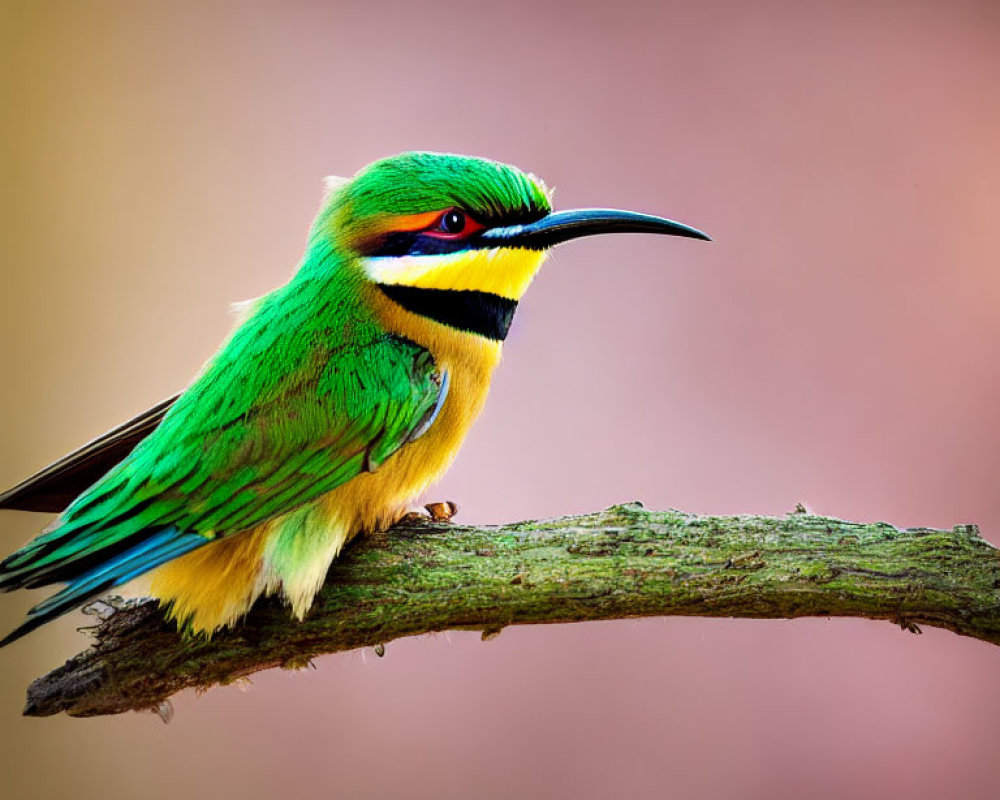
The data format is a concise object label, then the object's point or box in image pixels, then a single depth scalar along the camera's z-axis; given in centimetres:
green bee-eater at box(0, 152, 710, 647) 254
